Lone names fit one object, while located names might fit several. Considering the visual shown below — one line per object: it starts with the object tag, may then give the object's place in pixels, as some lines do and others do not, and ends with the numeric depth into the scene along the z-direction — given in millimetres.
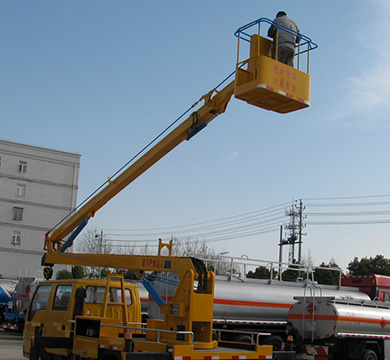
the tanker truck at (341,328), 14734
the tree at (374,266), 43003
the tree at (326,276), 37444
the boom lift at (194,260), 9508
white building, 58219
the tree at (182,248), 55369
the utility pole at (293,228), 55344
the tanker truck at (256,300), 16984
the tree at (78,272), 39081
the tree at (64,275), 46062
